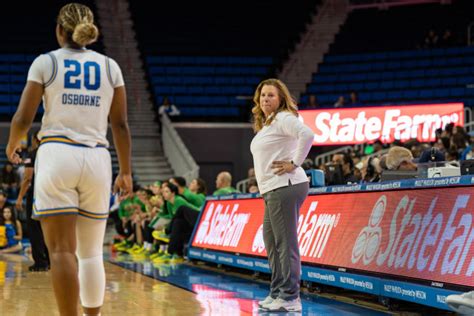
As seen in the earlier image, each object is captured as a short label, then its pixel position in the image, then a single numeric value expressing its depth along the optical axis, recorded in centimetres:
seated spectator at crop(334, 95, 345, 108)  2100
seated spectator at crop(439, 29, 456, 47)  2425
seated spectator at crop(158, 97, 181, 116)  2292
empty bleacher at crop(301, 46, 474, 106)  2227
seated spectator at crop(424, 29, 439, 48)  2457
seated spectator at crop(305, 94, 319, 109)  2204
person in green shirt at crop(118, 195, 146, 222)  1595
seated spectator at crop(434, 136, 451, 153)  1336
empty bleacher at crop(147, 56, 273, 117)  2403
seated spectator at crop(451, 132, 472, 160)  1335
